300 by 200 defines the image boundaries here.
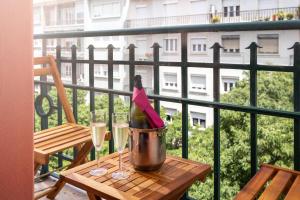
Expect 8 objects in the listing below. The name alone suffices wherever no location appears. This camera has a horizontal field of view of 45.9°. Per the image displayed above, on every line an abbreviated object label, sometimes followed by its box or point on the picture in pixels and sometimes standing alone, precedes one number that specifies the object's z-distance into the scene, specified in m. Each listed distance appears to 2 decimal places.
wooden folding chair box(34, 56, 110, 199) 1.68
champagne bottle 1.19
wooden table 1.05
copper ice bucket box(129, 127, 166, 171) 1.16
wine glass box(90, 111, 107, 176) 1.25
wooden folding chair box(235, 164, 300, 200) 1.10
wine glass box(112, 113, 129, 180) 1.19
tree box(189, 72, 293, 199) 16.44
